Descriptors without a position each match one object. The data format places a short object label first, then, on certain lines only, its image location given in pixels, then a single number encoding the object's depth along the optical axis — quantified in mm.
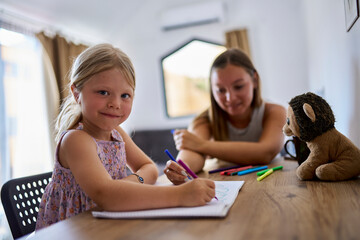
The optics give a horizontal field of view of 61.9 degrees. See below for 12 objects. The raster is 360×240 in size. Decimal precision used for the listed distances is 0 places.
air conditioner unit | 4219
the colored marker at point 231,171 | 1121
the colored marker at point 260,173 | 1019
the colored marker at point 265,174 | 937
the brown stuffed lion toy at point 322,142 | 784
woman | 1295
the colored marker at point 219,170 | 1216
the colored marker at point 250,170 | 1084
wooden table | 483
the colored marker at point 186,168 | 844
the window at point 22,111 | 2939
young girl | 686
